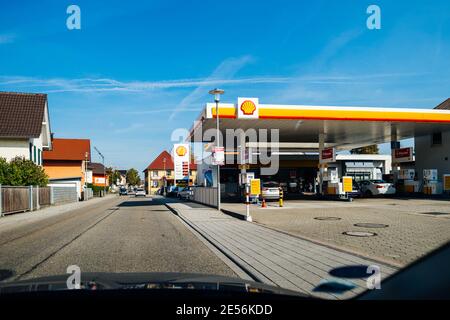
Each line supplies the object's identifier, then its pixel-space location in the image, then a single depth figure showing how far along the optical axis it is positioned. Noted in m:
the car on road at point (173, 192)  51.19
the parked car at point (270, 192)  27.36
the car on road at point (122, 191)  78.38
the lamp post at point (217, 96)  19.96
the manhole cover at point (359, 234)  10.58
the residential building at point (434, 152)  33.47
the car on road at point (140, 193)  60.41
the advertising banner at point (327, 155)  29.42
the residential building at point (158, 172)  99.19
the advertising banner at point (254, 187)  23.36
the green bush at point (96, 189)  67.86
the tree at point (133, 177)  146.38
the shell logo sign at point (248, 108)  24.23
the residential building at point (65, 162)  61.16
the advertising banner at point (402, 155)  30.94
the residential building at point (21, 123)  34.84
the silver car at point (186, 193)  39.08
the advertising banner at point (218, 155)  20.22
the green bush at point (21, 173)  27.12
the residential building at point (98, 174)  90.96
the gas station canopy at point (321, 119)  24.45
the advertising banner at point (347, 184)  27.19
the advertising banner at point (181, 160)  57.41
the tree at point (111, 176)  117.51
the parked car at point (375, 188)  30.61
